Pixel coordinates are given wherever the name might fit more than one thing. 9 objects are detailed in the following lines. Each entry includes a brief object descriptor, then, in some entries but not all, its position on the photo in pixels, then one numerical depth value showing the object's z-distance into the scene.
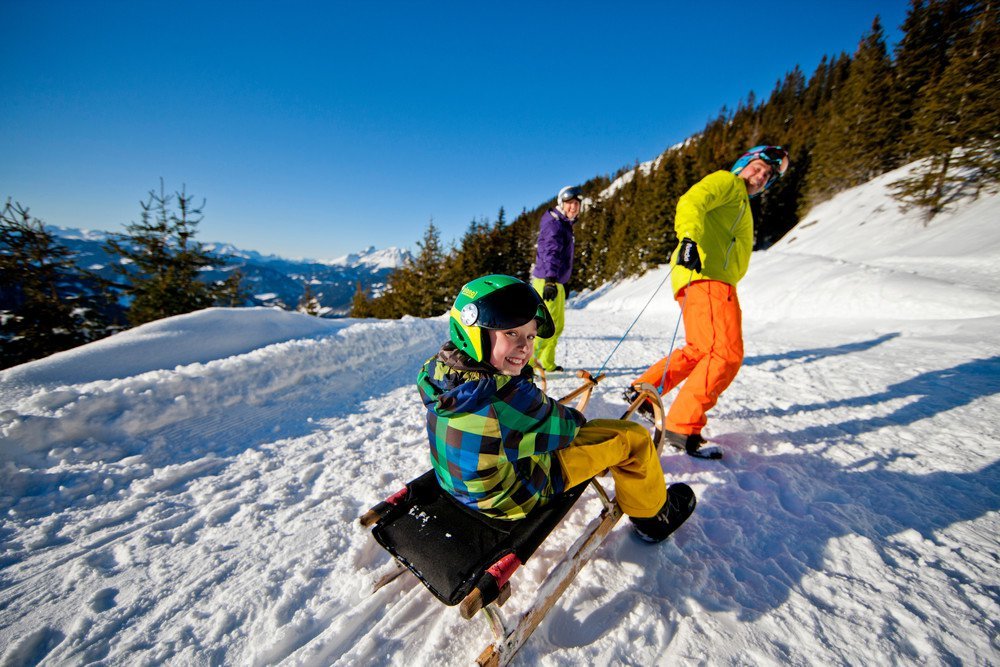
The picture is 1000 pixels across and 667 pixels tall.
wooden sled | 1.57
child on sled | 1.73
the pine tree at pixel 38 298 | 10.93
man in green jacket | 3.19
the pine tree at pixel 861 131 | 23.62
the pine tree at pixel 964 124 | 14.20
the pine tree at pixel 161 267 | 12.16
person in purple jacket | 5.59
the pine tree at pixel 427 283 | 23.48
